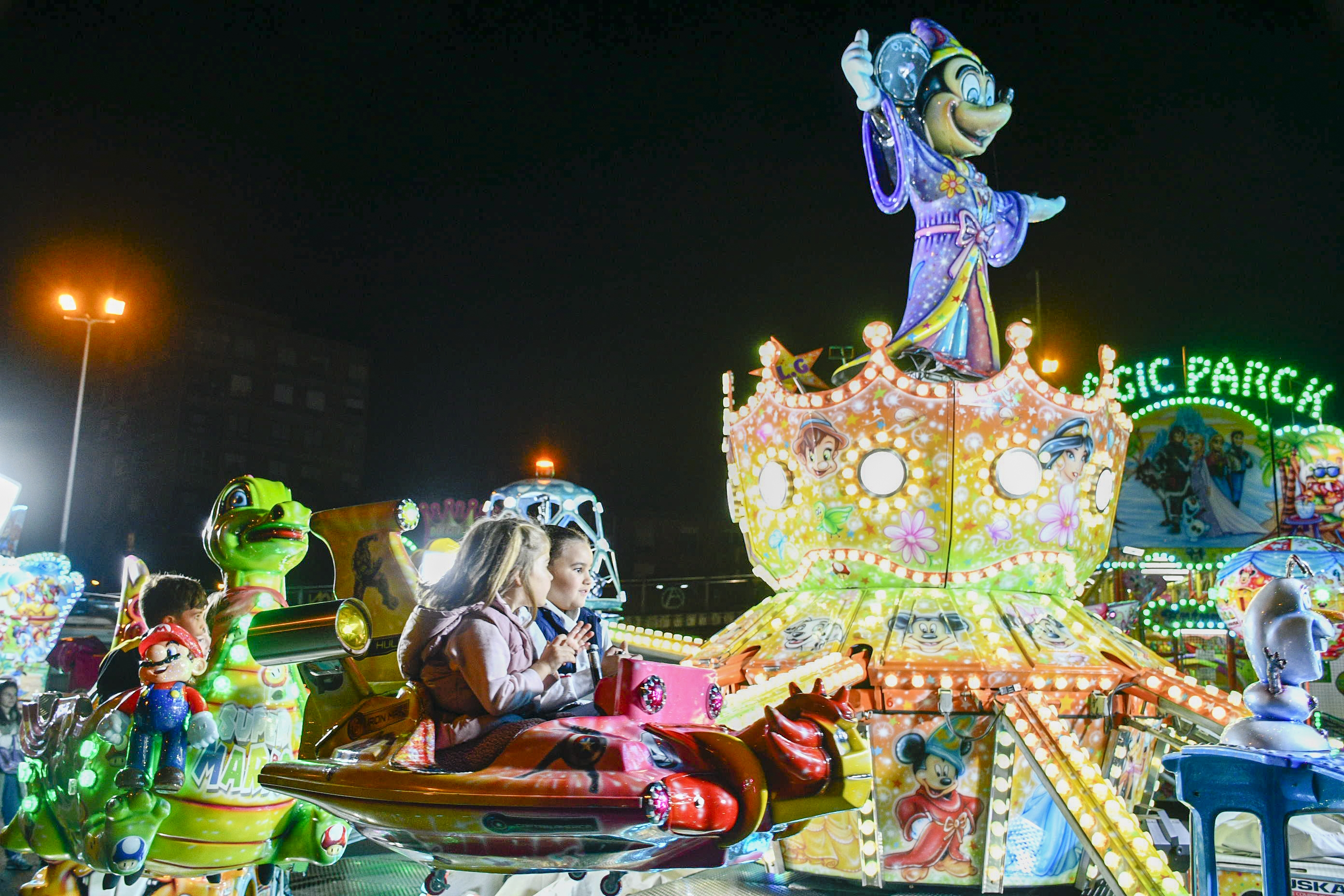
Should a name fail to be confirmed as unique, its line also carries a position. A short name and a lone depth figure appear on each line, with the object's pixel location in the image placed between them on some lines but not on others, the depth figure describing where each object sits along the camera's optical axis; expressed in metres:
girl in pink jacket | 2.99
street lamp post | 16.05
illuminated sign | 19.23
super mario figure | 4.71
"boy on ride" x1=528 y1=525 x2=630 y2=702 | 3.44
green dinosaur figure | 4.81
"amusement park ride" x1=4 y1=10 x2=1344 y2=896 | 2.89
